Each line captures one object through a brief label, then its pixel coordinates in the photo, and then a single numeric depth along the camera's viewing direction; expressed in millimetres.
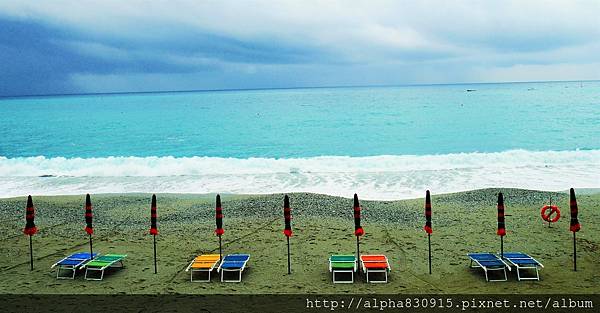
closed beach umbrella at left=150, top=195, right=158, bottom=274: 10195
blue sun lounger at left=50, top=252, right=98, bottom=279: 10492
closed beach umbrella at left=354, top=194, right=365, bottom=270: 9812
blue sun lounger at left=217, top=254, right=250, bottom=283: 10219
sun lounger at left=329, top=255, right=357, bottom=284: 10008
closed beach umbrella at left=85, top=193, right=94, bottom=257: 10430
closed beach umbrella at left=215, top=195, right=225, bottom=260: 10117
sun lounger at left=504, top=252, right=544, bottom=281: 9883
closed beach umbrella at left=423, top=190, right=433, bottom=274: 9772
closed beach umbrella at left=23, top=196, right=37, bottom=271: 10423
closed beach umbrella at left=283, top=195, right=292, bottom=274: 9846
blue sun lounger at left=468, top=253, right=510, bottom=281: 9867
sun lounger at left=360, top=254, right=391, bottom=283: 9922
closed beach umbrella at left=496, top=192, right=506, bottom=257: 9695
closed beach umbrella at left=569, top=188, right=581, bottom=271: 9602
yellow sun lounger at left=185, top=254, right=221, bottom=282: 10155
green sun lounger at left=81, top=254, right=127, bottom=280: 10406
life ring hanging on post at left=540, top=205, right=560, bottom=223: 12591
